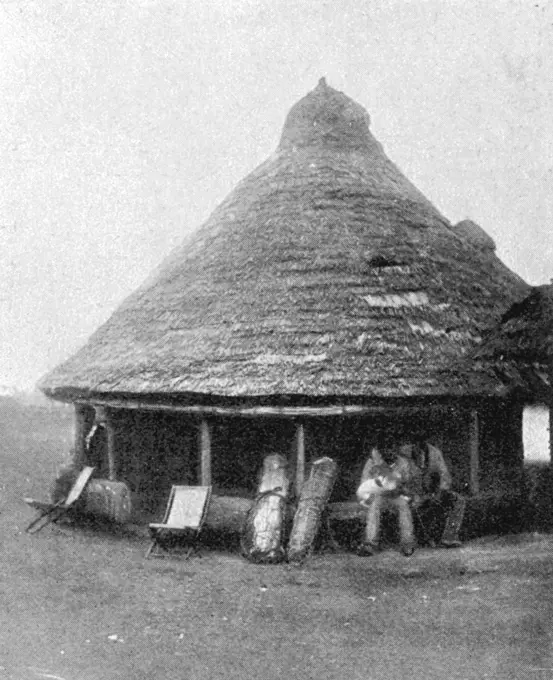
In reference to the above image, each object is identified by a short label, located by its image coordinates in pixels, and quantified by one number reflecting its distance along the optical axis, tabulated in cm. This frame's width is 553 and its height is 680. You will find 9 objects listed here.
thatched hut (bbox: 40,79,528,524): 1192
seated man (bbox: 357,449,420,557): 1097
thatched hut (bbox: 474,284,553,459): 1124
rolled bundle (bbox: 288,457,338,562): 1075
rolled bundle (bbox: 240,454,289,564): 1071
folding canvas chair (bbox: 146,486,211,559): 1116
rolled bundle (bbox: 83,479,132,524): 1316
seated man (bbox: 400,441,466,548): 1155
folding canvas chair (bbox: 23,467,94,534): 1300
